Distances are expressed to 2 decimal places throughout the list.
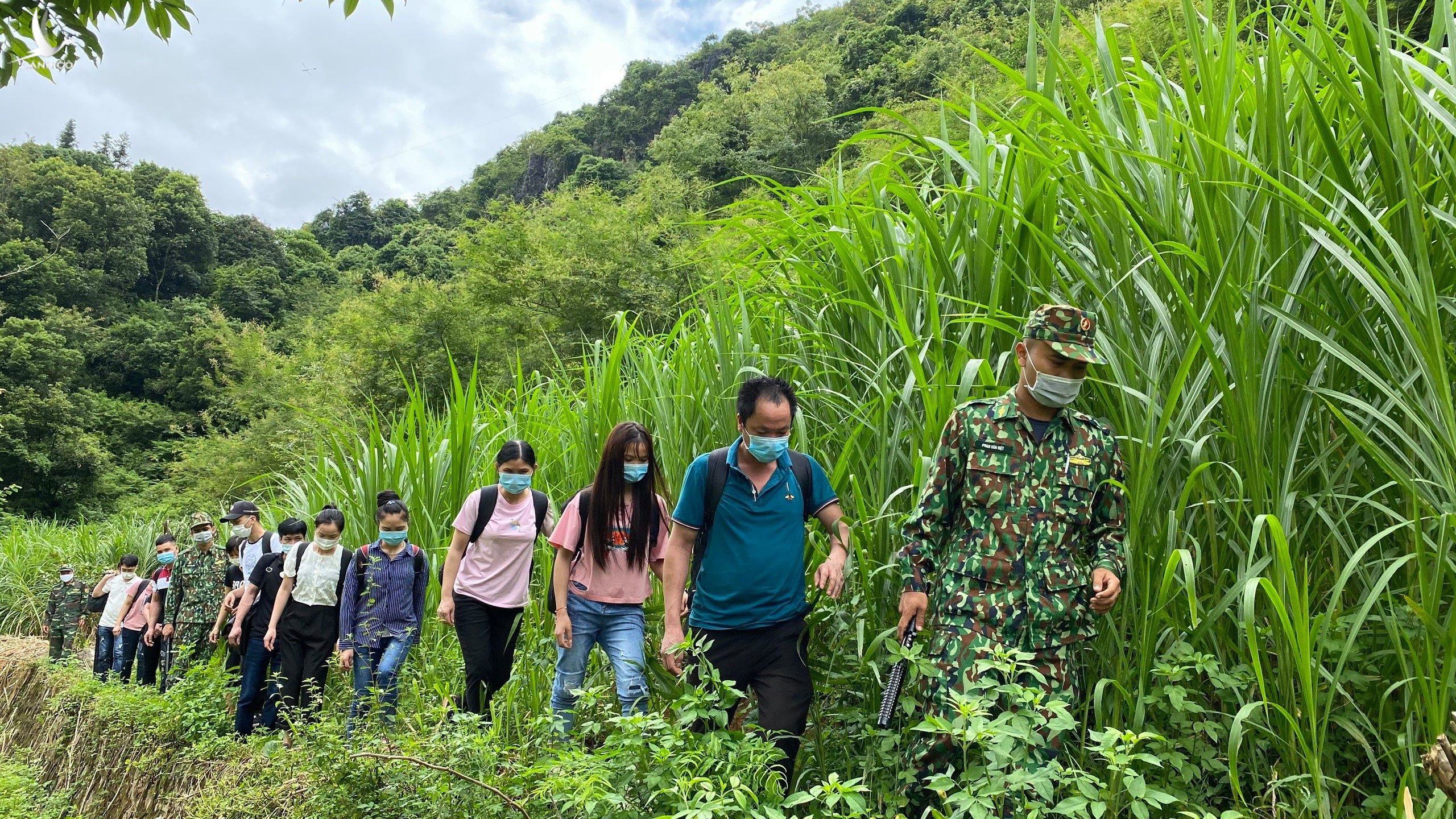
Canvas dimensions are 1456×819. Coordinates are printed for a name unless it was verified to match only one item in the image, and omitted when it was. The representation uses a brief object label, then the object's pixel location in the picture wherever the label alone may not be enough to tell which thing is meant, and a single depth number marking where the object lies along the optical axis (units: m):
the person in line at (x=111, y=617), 7.84
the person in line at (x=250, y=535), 5.66
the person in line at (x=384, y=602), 4.31
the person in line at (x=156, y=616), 6.80
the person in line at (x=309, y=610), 4.74
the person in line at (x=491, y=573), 3.68
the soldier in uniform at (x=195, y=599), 6.49
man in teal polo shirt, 2.53
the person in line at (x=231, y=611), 5.73
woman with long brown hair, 3.12
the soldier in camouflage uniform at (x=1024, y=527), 2.04
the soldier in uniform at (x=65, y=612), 8.92
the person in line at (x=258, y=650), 4.88
